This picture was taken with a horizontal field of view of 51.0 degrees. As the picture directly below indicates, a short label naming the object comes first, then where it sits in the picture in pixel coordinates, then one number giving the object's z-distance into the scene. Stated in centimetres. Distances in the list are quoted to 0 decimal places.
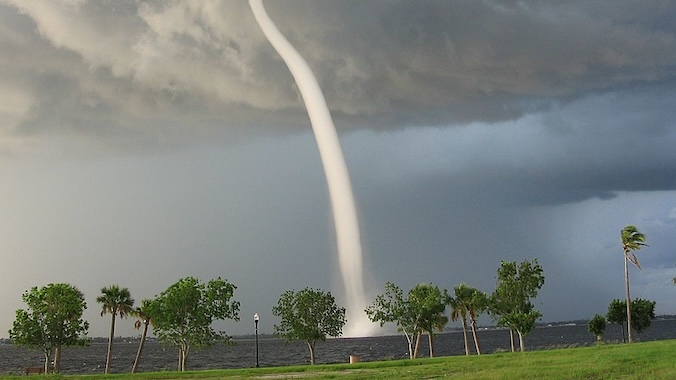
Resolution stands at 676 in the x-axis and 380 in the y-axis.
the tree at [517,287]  7362
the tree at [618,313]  9112
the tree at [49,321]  6650
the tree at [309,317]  7388
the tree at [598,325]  8600
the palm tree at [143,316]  7241
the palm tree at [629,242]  7338
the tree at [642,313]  8862
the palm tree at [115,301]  7344
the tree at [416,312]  7619
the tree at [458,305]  8244
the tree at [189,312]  6675
